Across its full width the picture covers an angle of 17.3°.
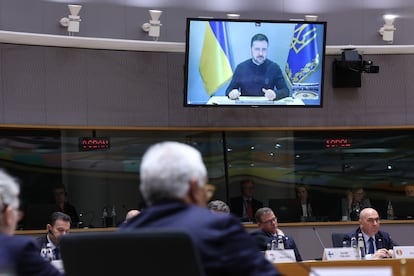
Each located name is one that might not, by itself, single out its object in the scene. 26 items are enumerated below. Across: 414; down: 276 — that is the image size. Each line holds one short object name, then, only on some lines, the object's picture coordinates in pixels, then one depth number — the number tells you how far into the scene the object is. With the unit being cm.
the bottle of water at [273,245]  1165
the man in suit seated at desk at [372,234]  1255
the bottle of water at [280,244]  1177
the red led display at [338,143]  1715
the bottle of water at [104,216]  1598
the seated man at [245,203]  1669
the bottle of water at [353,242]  1193
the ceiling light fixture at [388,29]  1690
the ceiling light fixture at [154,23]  1573
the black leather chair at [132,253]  372
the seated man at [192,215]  379
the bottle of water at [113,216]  1600
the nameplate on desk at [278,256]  981
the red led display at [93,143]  1589
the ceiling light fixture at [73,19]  1515
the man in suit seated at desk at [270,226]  1210
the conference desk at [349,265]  926
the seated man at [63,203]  1558
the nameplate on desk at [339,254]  1046
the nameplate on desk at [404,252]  1082
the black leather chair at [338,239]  1246
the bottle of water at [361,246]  1110
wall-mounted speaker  1691
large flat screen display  1506
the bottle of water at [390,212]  1695
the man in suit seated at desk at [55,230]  1175
